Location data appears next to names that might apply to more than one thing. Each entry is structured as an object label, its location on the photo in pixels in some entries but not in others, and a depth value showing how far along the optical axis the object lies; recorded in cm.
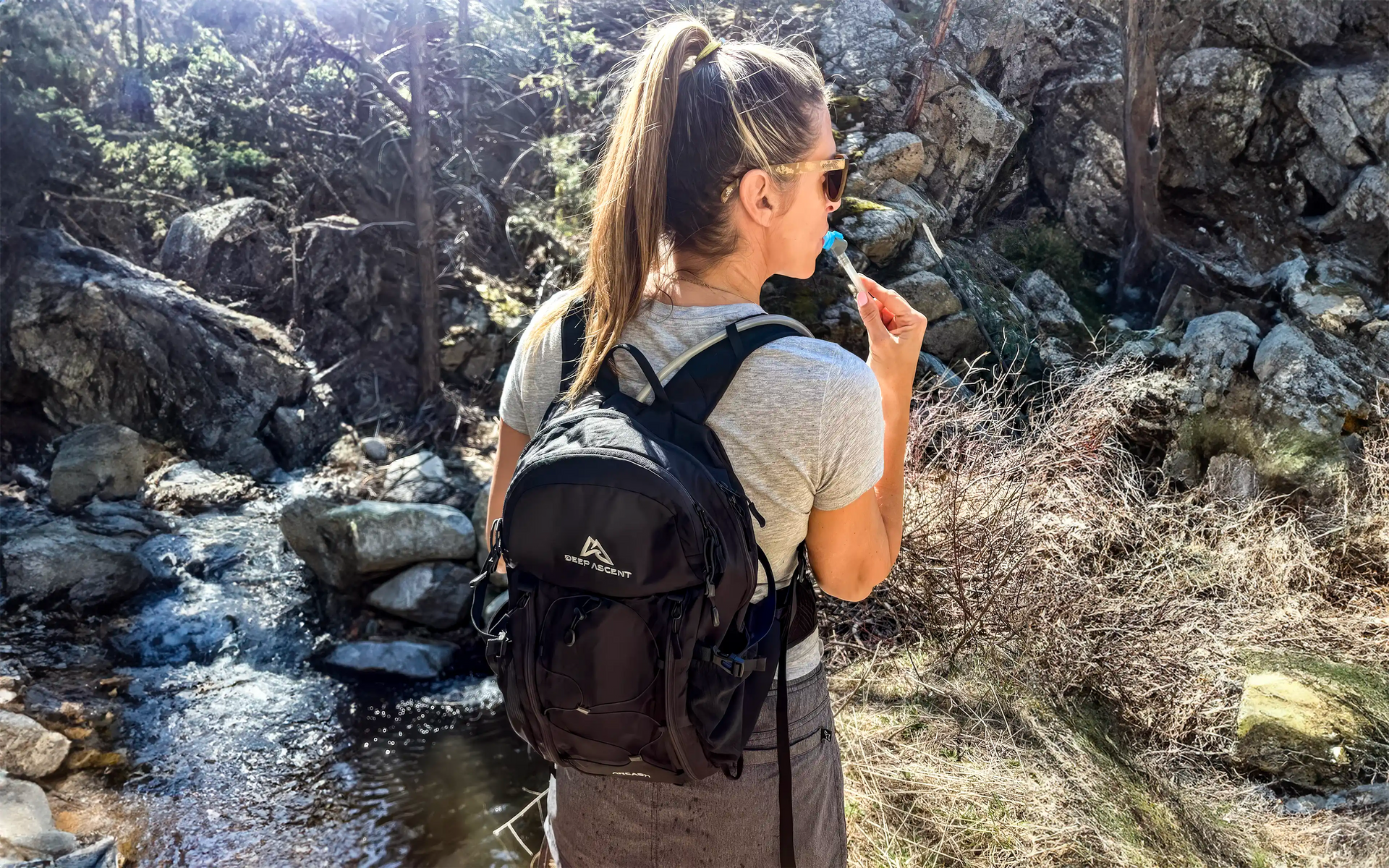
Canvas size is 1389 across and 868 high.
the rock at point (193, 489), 786
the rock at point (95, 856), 350
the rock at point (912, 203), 825
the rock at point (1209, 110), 985
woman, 116
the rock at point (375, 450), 883
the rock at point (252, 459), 859
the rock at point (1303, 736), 359
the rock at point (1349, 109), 901
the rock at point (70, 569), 629
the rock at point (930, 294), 759
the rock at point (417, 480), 790
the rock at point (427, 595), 656
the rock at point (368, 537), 666
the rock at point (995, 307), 746
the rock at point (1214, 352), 709
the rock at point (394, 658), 613
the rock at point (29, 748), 456
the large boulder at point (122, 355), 867
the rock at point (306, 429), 892
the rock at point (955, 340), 752
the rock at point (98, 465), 756
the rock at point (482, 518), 703
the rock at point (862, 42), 1012
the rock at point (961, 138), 962
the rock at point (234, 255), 985
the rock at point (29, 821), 387
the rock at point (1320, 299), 807
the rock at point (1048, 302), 858
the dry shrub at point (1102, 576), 370
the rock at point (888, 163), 842
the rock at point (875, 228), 749
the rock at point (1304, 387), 668
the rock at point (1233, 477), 607
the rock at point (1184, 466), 626
